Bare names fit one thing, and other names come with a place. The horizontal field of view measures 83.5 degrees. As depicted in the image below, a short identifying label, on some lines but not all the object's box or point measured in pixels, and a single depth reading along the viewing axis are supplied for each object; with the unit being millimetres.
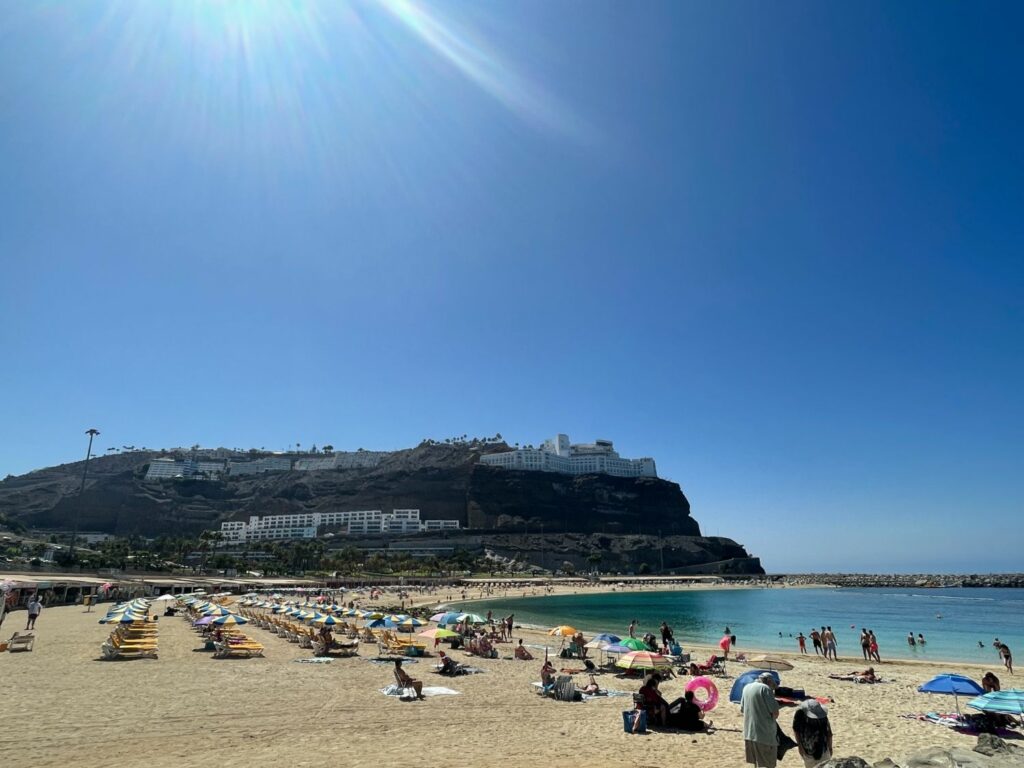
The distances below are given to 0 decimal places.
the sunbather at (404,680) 13321
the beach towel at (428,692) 13289
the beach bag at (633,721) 10508
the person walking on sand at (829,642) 25078
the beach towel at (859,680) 17798
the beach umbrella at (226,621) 22672
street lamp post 144138
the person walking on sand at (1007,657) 21922
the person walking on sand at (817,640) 25412
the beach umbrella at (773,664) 18009
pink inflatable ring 11555
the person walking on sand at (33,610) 22094
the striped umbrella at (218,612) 24438
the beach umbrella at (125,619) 24245
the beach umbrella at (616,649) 17644
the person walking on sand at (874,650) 24352
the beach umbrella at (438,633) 20297
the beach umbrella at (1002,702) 10172
